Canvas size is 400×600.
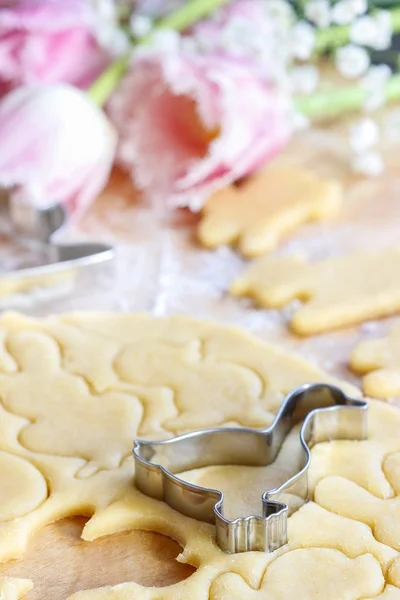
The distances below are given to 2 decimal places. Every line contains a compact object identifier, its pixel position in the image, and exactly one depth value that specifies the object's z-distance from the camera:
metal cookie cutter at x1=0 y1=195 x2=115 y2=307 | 0.77
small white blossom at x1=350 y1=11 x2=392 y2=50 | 0.86
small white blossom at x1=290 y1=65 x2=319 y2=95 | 0.87
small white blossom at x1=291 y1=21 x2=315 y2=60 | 0.86
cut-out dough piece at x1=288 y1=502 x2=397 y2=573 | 0.66
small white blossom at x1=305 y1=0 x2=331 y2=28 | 0.86
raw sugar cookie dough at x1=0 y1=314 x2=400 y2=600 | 0.66
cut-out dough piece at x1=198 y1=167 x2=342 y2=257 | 0.81
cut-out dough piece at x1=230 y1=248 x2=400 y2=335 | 0.76
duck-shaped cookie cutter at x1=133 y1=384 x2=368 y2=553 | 0.66
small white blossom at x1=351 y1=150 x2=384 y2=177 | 0.86
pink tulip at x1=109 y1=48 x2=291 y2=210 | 0.81
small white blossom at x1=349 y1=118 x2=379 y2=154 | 0.86
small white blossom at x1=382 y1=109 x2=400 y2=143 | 0.90
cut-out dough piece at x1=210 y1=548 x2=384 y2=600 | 0.64
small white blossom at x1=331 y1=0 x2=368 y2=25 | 0.85
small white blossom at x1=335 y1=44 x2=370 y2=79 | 0.87
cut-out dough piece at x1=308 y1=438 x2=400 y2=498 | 0.68
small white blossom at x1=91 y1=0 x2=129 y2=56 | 0.85
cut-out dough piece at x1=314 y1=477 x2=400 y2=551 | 0.66
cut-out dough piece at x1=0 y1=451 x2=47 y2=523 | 0.67
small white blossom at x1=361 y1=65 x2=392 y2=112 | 0.89
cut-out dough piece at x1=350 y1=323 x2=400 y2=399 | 0.72
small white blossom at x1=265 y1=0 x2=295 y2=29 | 0.86
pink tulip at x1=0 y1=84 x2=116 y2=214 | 0.80
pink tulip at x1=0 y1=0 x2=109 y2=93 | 0.84
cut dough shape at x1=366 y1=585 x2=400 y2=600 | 0.64
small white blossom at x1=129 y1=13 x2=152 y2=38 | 0.86
